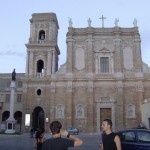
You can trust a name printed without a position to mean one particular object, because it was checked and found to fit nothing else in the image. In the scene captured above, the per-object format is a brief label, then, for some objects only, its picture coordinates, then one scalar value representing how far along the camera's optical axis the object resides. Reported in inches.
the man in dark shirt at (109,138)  149.1
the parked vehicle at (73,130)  958.7
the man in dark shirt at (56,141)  118.3
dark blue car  241.5
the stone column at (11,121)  971.4
